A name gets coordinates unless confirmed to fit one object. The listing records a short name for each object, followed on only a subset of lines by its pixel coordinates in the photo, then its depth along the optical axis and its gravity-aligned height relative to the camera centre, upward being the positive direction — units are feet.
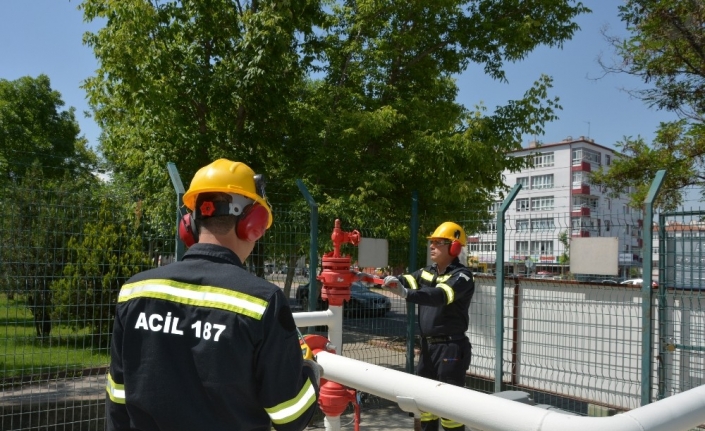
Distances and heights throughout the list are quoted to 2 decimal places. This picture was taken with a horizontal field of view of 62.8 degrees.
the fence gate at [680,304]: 17.92 -1.78
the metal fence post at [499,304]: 20.58 -2.17
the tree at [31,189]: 16.34 +1.26
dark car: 23.53 -2.62
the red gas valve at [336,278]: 11.12 -0.78
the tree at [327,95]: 27.07 +7.53
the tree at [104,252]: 17.39 -0.66
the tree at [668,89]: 35.83 +10.57
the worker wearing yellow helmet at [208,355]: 5.53 -1.16
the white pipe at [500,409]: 4.24 -1.41
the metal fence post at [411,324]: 23.50 -3.37
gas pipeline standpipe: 8.74 -1.36
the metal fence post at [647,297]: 17.29 -1.55
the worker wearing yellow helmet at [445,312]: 16.69 -2.16
